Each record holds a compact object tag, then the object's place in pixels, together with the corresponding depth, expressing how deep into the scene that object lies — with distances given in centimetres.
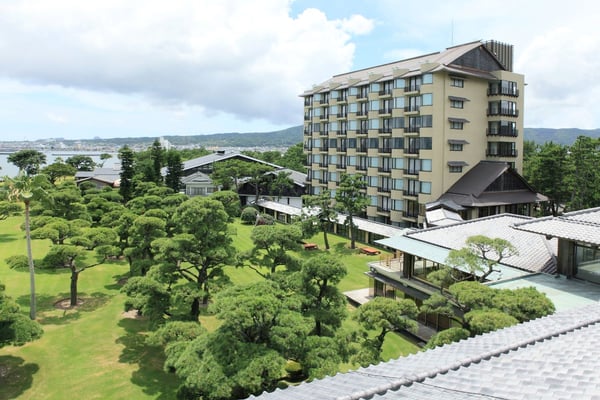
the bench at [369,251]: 3812
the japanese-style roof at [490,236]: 2036
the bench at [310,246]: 4016
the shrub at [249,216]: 5444
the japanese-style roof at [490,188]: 3850
